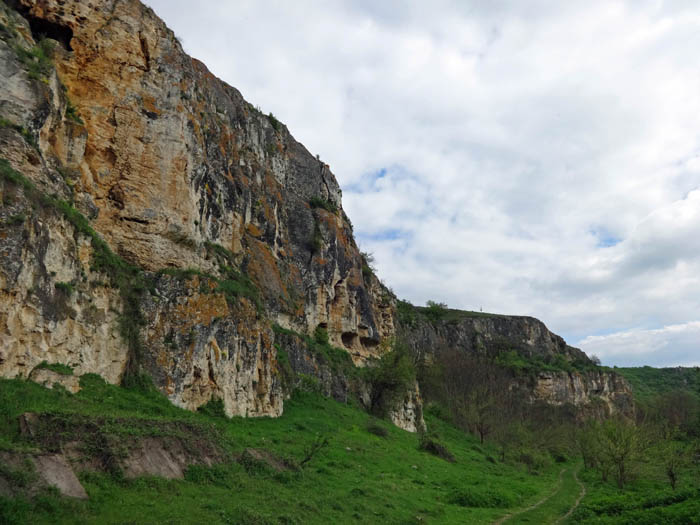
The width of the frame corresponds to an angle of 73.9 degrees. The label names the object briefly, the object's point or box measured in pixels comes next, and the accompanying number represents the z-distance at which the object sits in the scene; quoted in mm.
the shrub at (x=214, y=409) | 22625
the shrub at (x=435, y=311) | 108800
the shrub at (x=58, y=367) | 15039
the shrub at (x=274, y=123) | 50784
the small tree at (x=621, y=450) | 31328
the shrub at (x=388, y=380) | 44594
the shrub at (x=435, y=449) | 33969
